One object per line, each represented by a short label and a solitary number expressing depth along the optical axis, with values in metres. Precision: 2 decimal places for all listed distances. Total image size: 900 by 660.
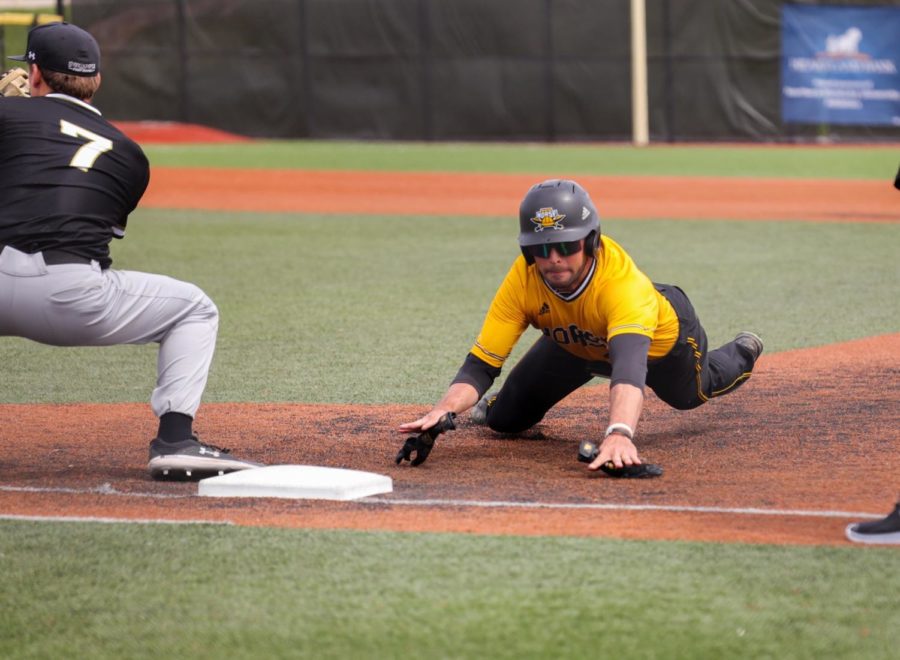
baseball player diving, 10.48
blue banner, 53.72
